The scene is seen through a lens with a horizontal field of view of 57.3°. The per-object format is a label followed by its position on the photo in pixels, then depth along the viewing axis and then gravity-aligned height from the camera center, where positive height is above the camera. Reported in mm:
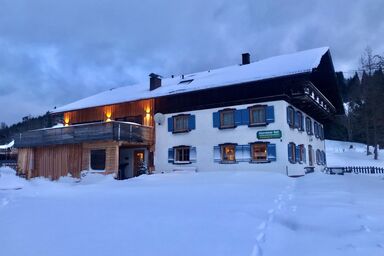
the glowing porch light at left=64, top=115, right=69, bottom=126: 29375 +3439
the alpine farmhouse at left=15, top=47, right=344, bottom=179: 20844 +2150
